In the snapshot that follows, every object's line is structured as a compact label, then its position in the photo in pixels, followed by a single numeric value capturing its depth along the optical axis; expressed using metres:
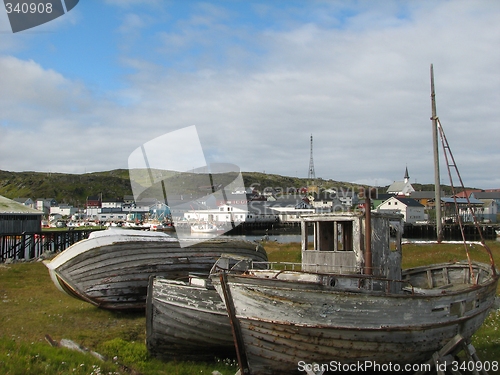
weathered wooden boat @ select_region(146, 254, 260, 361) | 10.69
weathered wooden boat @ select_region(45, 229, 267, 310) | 13.92
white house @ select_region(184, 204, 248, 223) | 94.03
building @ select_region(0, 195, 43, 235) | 34.84
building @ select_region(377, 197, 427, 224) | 93.50
